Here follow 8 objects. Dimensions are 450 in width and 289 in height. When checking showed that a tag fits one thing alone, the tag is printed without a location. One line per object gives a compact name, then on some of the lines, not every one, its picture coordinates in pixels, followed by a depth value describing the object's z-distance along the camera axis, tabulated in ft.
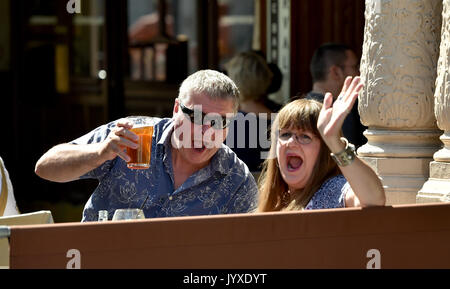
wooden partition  14.69
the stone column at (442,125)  25.73
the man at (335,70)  38.06
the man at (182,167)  20.79
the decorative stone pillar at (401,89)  27.86
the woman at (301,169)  20.38
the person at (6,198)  23.14
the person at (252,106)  34.64
